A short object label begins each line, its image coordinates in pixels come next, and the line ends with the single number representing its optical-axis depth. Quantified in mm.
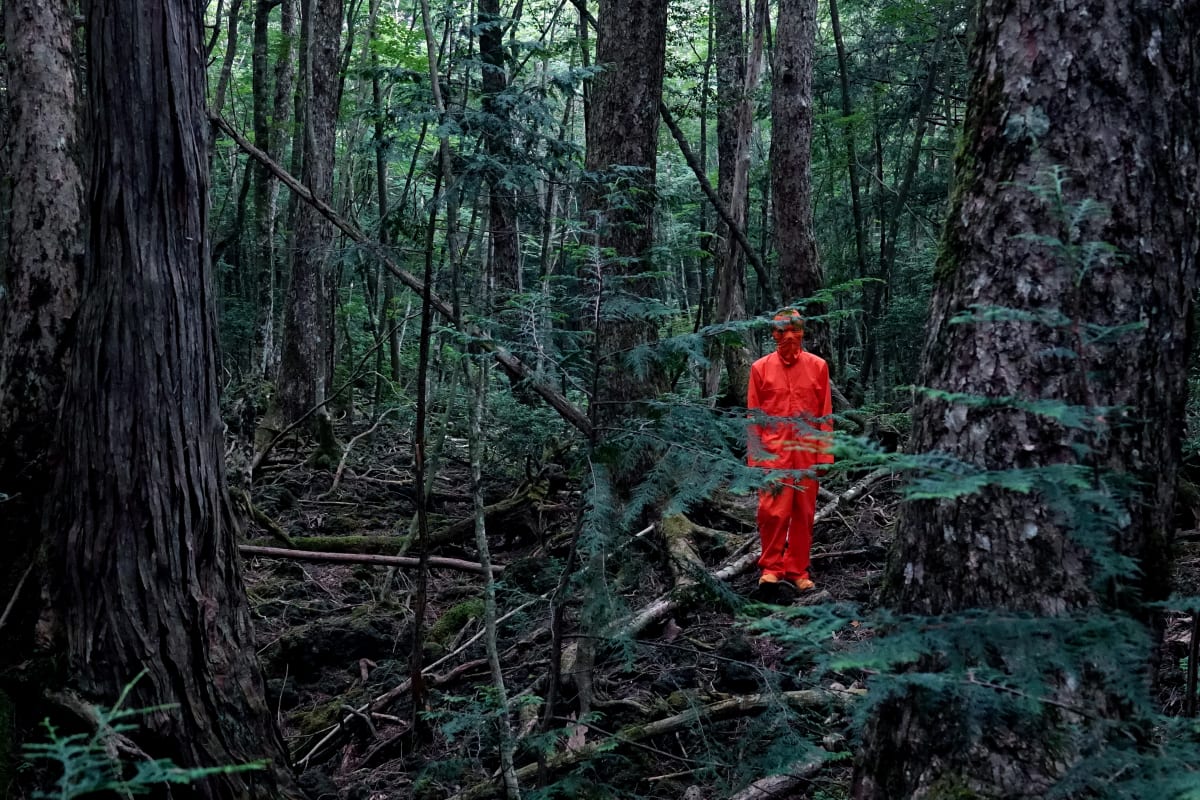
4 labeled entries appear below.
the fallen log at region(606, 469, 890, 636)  4364
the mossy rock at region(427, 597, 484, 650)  6480
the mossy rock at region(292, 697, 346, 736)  5434
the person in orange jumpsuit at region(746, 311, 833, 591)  6594
